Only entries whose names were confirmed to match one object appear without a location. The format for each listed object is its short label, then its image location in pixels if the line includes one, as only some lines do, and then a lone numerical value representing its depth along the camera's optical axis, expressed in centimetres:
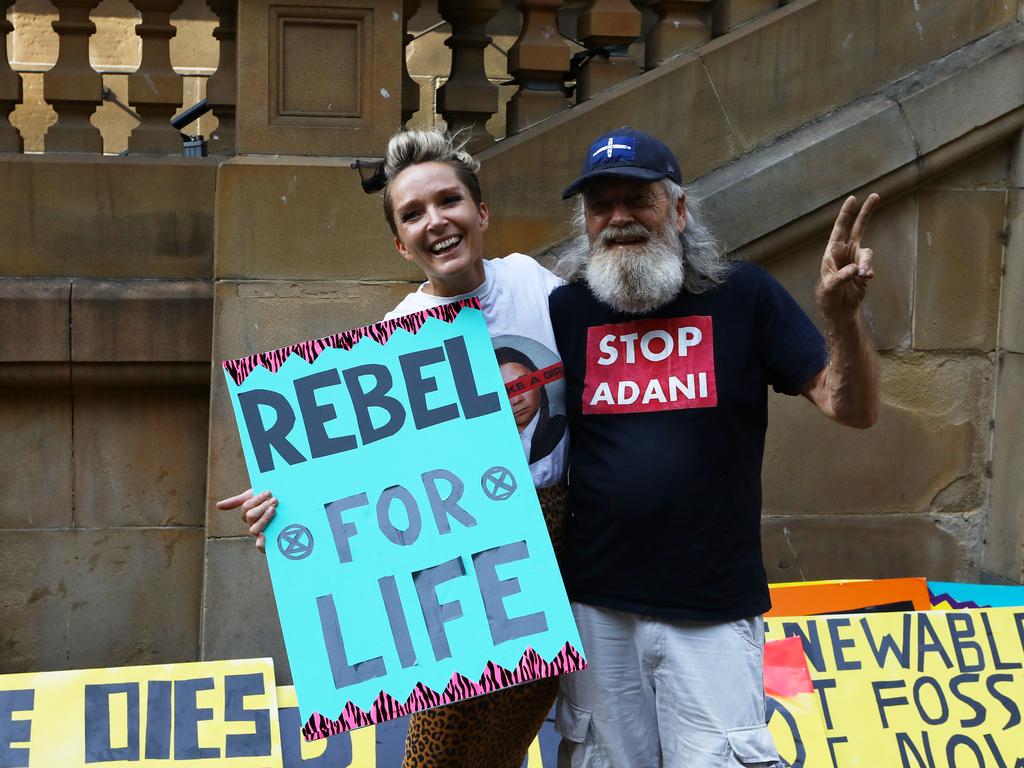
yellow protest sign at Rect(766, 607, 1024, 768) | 438
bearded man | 293
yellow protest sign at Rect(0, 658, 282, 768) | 424
